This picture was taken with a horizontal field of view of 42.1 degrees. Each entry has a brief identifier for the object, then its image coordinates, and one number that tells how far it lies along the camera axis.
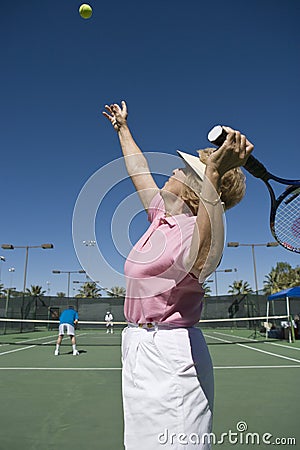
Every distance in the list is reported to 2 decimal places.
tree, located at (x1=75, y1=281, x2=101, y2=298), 57.73
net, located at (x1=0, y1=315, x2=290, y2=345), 16.70
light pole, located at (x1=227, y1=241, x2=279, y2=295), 23.91
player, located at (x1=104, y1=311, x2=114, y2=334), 23.38
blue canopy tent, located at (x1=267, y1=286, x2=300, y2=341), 13.90
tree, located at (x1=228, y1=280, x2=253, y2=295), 58.38
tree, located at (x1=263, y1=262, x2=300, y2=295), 48.19
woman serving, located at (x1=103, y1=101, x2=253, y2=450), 1.19
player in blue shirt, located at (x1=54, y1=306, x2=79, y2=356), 11.51
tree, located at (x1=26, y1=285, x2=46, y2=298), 66.89
